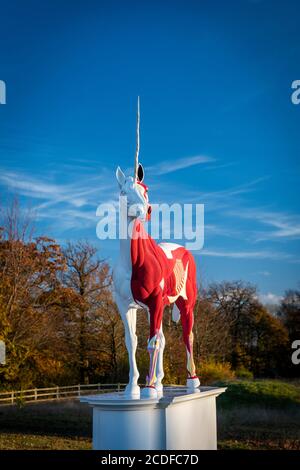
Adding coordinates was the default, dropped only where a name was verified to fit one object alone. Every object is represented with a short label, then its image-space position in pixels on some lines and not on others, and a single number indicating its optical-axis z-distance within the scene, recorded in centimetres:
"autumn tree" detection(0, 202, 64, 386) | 1250
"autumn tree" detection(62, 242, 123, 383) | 2050
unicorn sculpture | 666
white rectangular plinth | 614
